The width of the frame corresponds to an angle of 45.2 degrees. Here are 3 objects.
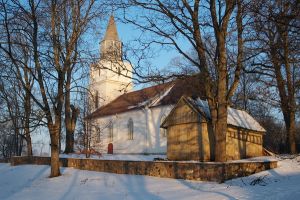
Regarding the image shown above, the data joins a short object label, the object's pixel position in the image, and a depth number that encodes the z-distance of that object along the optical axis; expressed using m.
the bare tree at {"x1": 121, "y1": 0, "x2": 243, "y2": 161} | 16.70
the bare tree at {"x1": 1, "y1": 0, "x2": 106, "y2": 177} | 18.66
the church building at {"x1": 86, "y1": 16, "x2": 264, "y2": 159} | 37.22
